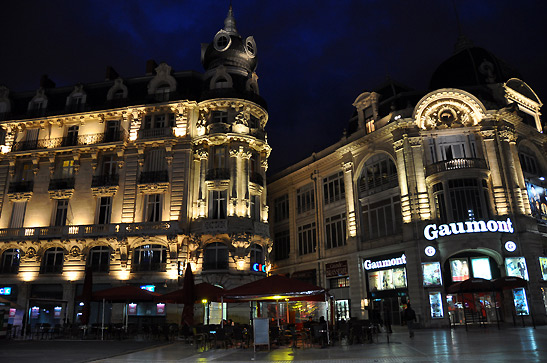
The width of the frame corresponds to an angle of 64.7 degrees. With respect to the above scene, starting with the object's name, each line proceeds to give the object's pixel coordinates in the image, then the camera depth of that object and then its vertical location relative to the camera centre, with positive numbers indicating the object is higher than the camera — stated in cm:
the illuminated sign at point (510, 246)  2962 +393
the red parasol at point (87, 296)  2400 +118
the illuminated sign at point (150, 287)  3219 +205
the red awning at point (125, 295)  2389 +116
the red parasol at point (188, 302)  2256 +64
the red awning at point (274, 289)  1695 +87
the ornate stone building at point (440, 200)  2981 +796
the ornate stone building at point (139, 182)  3300 +1050
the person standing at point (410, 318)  2117 -45
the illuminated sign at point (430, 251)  3016 +382
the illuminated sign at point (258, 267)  3334 +340
